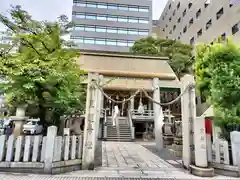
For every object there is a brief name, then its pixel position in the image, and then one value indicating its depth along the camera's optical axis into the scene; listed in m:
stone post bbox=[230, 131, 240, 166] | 4.41
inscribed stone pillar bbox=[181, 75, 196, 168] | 4.93
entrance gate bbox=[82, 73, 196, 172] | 4.64
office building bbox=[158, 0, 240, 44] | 15.09
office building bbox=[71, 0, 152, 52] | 34.03
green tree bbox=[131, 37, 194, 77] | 20.52
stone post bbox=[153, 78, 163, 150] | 9.11
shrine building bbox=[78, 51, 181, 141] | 13.72
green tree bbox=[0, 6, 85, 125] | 5.15
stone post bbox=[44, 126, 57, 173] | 4.12
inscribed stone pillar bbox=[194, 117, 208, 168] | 4.52
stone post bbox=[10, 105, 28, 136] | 5.22
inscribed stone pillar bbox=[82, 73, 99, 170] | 4.60
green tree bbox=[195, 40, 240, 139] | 5.57
